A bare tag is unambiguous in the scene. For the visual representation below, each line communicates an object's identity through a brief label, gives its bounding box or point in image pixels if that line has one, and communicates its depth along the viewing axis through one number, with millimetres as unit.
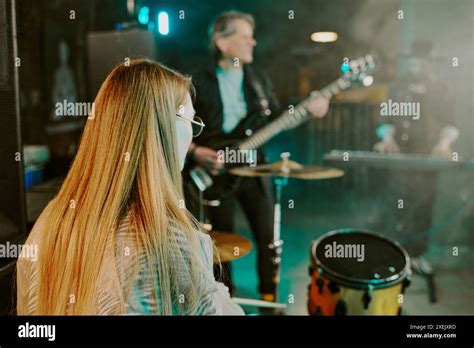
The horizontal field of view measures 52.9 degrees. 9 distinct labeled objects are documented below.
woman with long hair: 1371
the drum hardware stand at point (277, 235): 2855
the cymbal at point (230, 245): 2146
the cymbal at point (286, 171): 2641
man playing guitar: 2760
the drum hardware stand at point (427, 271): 2823
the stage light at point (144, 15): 2602
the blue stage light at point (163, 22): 2594
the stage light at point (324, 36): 3683
